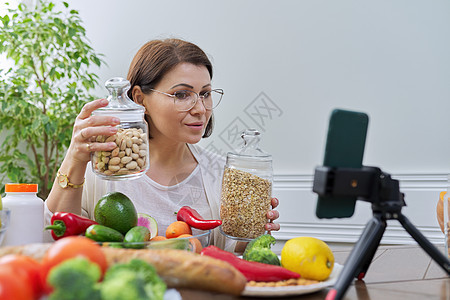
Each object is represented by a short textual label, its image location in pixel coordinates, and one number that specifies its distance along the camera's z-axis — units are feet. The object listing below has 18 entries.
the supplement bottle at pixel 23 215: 2.86
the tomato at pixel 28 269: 1.56
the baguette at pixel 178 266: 2.00
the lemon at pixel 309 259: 2.54
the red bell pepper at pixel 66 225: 3.18
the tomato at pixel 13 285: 1.41
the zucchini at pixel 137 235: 2.76
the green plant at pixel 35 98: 7.95
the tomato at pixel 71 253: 1.60
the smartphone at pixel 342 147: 2.14
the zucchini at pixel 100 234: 2.80
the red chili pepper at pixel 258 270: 2.44
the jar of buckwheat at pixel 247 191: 3.87
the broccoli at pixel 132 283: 1.37
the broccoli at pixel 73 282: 1.37
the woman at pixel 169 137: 4.91
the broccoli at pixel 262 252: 2.70
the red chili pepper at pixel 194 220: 3.87
